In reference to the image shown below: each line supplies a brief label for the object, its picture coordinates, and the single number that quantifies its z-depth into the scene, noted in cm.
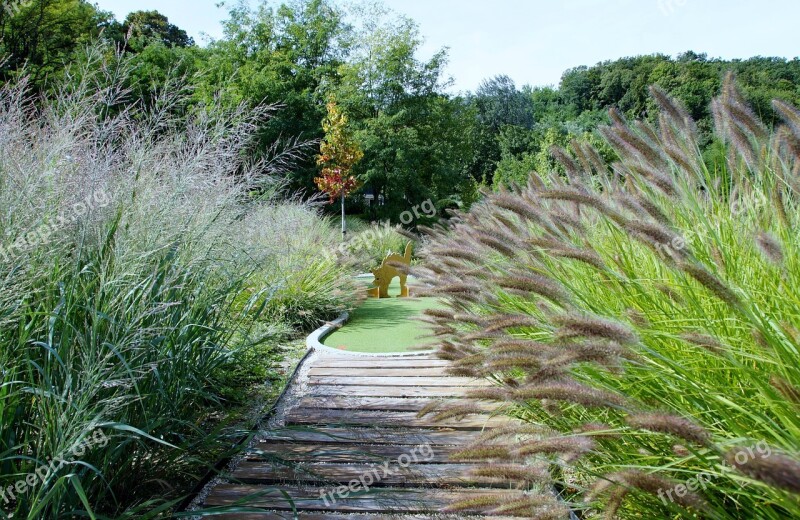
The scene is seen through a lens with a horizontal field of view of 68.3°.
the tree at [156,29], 3063
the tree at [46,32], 2248
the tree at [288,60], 2791
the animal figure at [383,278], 1088
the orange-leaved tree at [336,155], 1880
